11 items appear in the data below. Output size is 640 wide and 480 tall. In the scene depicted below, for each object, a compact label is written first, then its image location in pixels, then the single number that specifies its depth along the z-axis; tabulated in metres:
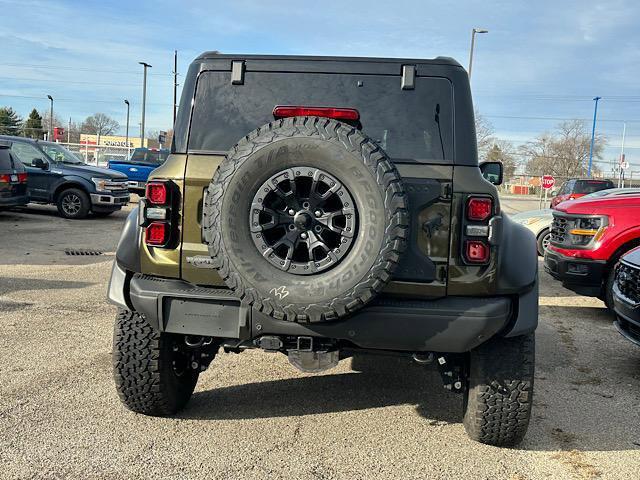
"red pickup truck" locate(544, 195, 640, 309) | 6.57
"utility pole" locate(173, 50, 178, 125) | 41.72
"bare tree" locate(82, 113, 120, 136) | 97.94
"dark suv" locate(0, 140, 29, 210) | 12.35
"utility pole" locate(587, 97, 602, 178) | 50.04
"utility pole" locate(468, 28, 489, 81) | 31.39
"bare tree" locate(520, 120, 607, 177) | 59.25
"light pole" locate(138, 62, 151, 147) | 45.59
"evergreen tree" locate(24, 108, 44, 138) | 75.19
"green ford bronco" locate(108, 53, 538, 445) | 2.82
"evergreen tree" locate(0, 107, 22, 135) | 62.62
